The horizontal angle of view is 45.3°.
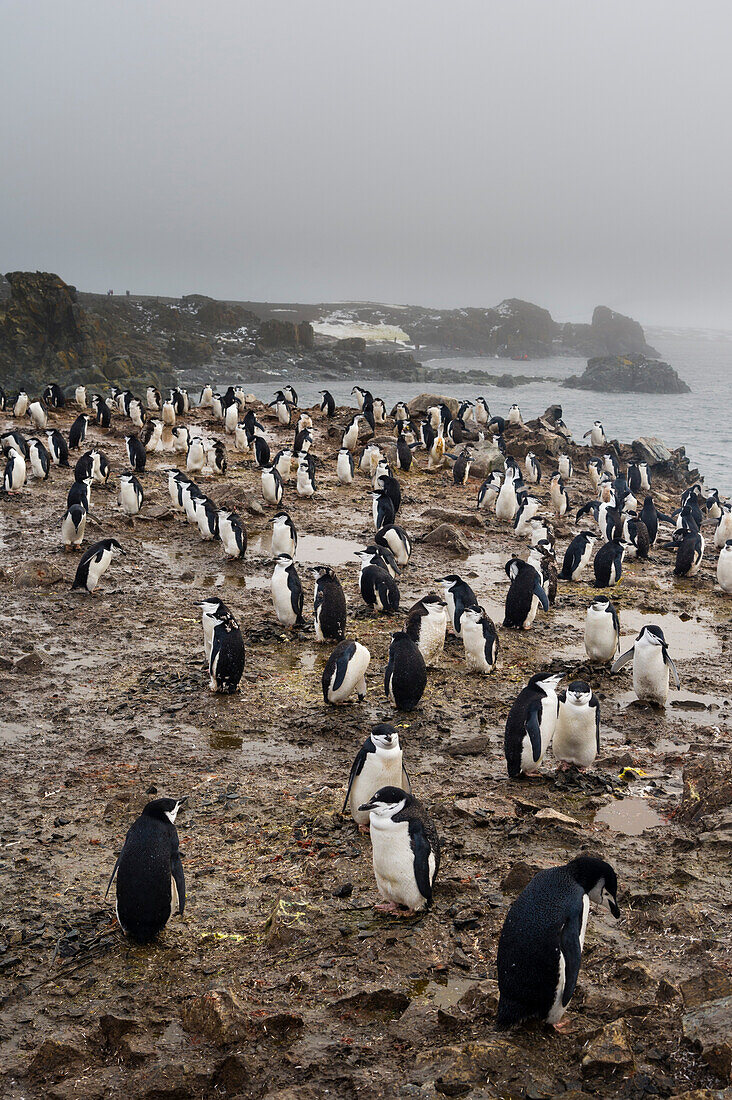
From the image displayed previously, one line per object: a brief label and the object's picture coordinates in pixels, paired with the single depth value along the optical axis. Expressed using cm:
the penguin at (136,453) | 1848
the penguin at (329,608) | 988
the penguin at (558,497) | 1814
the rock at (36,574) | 1152
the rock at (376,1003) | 404
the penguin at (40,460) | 1739
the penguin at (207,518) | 1401
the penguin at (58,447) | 1883
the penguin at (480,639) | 923
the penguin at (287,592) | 1021
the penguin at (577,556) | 1327
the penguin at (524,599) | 1073
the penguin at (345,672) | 802
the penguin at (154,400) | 2610
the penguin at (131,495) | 1527
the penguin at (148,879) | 455
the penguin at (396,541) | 1296
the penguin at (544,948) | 363
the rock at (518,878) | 505
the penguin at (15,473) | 1638
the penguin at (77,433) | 2056
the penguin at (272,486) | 1642
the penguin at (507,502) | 1694
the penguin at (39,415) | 2305
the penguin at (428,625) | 932
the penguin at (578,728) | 673
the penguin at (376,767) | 581
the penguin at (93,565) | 1125
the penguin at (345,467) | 1895
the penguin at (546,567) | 1188
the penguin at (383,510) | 1504
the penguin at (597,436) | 2834
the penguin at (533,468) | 2197
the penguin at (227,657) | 843
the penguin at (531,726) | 663
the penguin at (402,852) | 474
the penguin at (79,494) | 1375
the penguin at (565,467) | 2209
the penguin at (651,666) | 822
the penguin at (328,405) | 2725
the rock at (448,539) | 1470
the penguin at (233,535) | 1319
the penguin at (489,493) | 1770
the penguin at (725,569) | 1316
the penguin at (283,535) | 1317
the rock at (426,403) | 2877
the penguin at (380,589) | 1100
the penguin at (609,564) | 1303
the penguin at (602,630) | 940
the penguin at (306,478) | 1744
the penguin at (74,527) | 1288
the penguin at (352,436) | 2247
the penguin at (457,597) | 1009
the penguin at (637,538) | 1501
